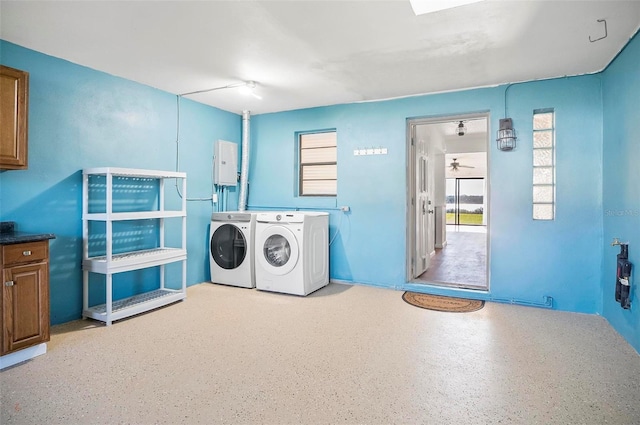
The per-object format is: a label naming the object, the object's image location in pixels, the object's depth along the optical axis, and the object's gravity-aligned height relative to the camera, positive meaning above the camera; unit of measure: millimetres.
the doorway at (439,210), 4375 +37
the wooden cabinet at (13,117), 2443 +660
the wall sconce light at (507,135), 3623 +803
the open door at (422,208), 4590 +57
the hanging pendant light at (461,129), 6010 +1483
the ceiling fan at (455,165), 11030 +1501
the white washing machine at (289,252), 3984 -474
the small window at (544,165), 3566 +483
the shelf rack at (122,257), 3051 -438
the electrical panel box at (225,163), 4684 +649
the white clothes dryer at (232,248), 4285 -469
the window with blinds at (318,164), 4922 +678
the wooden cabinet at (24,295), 2291 -581
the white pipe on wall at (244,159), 4906 +732
